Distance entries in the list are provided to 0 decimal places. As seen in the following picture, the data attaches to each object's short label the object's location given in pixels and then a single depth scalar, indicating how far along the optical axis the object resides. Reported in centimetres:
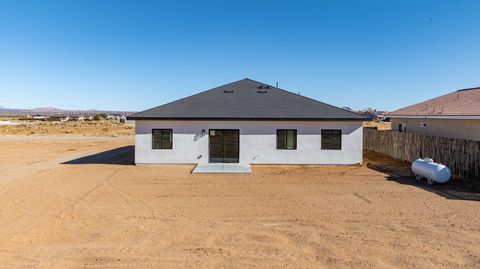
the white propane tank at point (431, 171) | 1123
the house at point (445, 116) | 1423
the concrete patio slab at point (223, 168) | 1397
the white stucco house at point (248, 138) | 1564
